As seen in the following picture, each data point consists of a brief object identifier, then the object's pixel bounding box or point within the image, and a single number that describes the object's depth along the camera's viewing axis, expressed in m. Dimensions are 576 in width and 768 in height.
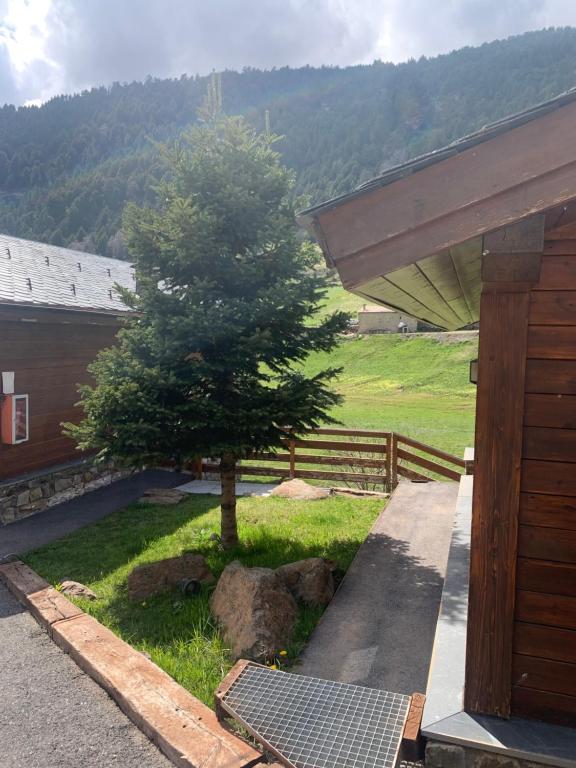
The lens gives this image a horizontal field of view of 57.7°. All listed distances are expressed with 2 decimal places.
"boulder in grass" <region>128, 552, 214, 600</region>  5.57
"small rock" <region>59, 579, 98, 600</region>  5.64
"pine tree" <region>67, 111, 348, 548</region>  6.04
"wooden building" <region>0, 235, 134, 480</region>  8.99
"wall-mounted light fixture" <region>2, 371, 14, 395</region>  8.94
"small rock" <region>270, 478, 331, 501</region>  9.53
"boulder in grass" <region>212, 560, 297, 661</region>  4.23
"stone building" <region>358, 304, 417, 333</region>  45.74
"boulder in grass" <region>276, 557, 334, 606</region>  5.09
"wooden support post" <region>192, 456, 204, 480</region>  11.66
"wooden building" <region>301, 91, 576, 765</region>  2.36
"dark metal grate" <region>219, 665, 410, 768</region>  2.97
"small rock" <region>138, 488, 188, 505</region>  9.81
